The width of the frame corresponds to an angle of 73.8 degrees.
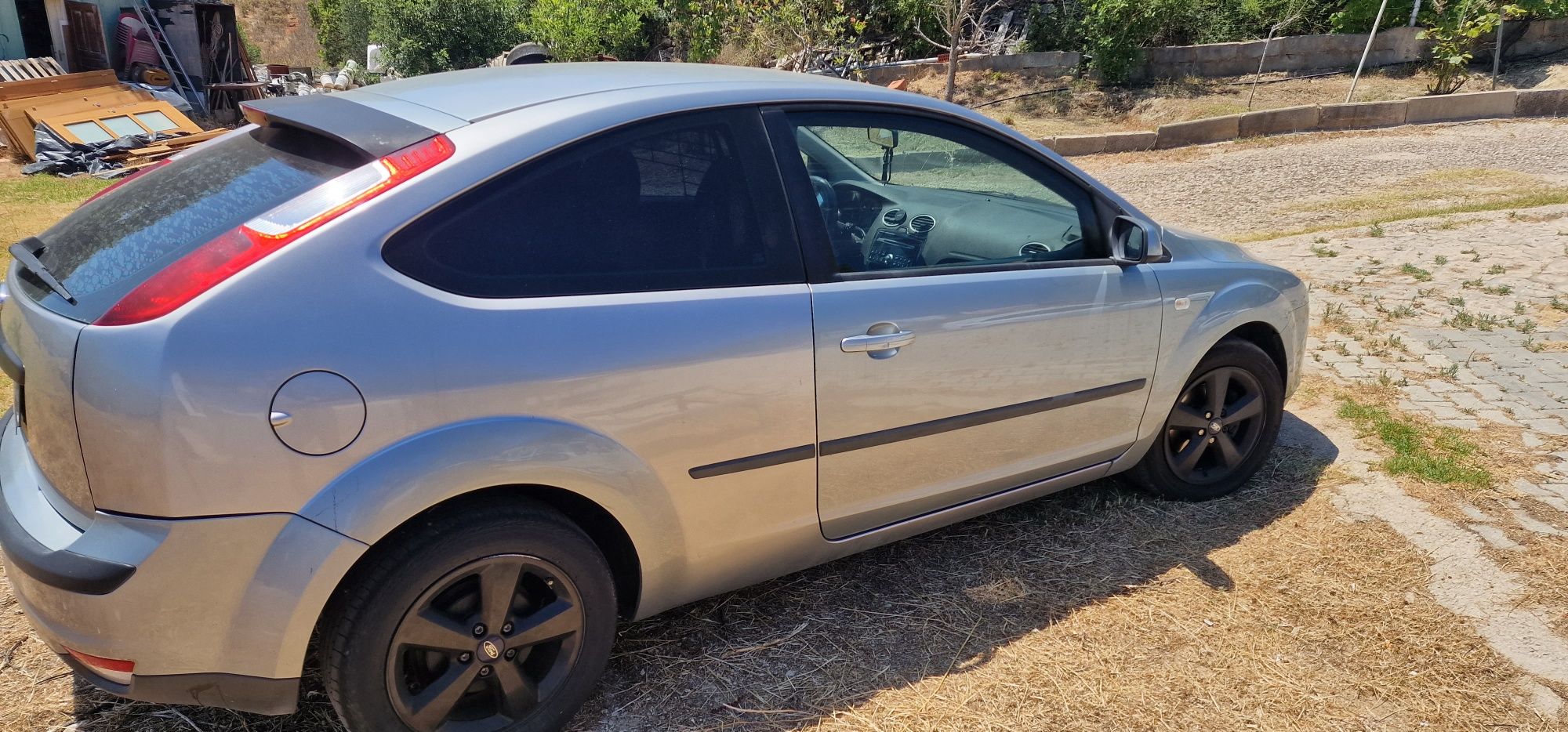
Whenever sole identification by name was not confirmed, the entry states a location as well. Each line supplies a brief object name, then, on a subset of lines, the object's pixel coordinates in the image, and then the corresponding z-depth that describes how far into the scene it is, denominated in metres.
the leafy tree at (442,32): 18.52
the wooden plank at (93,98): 12.29
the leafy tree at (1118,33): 15.46
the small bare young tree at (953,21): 14.20
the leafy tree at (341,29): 22.36
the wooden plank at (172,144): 12.24
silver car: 2.14
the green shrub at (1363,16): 15.93
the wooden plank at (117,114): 12.03
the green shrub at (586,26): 17.94
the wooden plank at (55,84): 12.51
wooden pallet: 13.48
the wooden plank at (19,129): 12.13
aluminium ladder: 15.95
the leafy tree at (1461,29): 14.70
